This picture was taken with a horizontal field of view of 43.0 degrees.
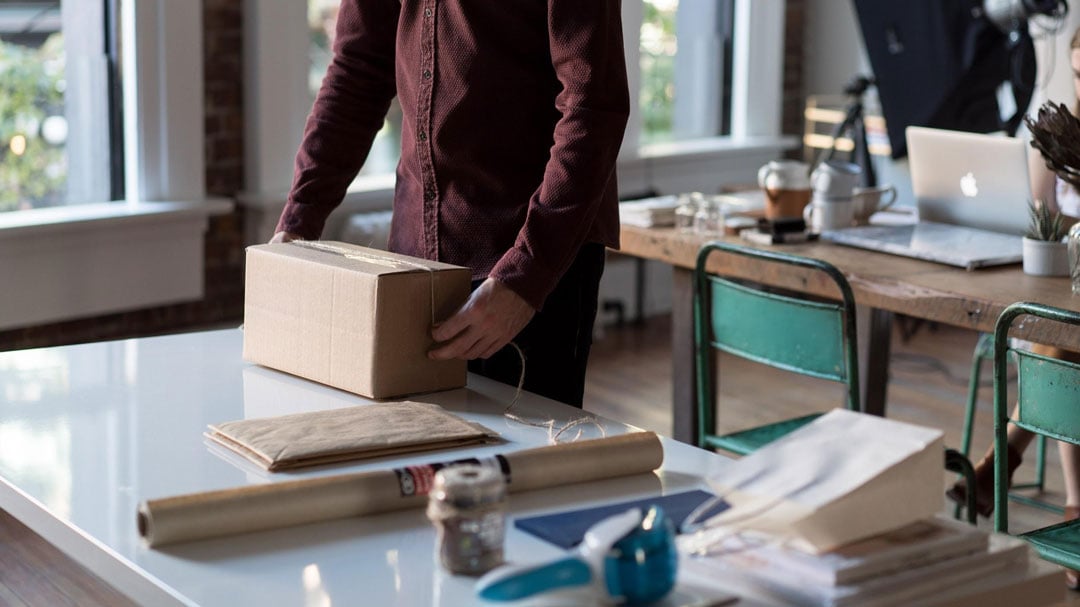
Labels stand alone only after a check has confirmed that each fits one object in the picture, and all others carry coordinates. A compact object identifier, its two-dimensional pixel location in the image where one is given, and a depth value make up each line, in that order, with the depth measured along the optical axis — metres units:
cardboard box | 1.70
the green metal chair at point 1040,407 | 2.11
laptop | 2.91
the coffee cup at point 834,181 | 3.14
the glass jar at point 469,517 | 1.17
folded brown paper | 1.46
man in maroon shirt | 1.80
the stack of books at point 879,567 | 1.14
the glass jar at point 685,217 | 3.20
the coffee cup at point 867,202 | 3.24
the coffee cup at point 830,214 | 3.16
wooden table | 2.50
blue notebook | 1.29
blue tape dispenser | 1.08
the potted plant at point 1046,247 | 2.69
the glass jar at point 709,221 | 3.18
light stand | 5.13
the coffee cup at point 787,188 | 3.27
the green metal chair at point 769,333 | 2.51
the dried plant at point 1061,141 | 2.55
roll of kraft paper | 1.26
